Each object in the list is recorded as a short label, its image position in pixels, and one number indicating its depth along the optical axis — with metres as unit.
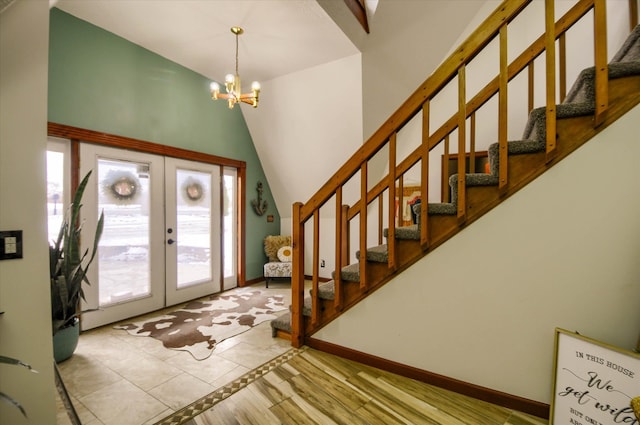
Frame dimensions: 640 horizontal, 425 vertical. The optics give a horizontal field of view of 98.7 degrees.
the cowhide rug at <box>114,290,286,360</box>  2.57
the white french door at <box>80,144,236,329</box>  2.93
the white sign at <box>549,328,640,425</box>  1.20
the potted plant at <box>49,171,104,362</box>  2.05
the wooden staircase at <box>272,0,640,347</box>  1.45
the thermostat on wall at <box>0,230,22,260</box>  1.16
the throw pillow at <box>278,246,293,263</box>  4.84
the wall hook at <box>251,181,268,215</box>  4.79
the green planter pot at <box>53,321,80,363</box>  2.20
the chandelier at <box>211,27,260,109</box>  2.70
